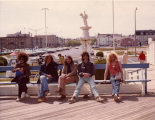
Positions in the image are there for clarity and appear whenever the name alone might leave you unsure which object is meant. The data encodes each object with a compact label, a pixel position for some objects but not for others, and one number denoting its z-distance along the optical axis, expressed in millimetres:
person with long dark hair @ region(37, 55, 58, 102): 6691
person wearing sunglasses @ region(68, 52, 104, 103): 6312
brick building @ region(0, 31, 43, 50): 100031
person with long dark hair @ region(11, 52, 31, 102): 6582
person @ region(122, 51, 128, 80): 14781
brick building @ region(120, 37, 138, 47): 114462
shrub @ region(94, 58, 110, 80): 9688
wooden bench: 6852
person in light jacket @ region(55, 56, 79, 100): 6459
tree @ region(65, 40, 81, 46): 196625
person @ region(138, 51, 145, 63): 17062
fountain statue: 18016
